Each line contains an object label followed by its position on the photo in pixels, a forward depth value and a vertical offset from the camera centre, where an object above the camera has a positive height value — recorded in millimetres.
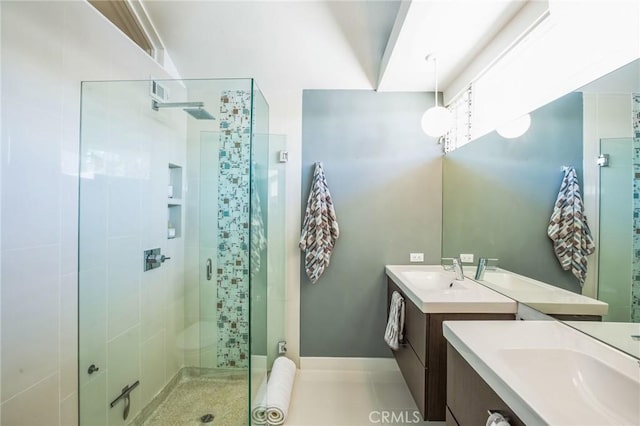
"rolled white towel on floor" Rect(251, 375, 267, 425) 1486 -1196
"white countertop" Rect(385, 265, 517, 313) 1425 -497
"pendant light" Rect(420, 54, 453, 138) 1929 +705
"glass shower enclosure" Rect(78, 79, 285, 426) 1392 -246
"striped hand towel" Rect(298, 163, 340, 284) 2193 -155
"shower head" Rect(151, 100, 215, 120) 1634 +666
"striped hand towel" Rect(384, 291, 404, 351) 1813 -792
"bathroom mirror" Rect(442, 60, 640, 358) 906 +120
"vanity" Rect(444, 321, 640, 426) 668 -490
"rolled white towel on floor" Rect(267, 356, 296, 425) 1688 -1274
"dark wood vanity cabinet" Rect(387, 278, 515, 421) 1446 -840
